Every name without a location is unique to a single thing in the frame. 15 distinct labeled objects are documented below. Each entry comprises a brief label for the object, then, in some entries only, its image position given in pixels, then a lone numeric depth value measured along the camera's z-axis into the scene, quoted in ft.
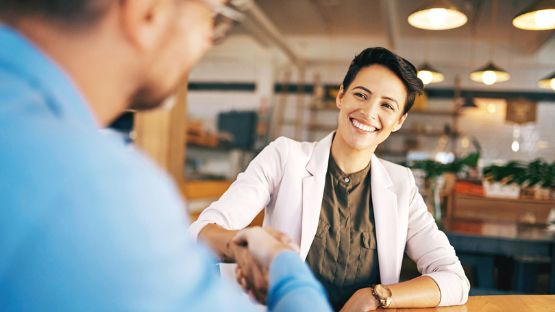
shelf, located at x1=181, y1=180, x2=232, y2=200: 16.77
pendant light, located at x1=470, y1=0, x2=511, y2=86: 18.27
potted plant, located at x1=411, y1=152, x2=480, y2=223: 10.76
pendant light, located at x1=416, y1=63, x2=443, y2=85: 19.07
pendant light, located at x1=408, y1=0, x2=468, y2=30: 11.80
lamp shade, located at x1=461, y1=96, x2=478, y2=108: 25.57
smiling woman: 5.02
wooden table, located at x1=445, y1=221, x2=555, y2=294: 10.10
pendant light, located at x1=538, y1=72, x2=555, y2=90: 17.67
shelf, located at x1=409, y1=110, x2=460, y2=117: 29.48
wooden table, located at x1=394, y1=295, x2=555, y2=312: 4.24
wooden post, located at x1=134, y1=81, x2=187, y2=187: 11.35
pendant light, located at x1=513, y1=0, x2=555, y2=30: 10.44
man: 1.28
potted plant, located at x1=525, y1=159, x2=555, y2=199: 8.79
